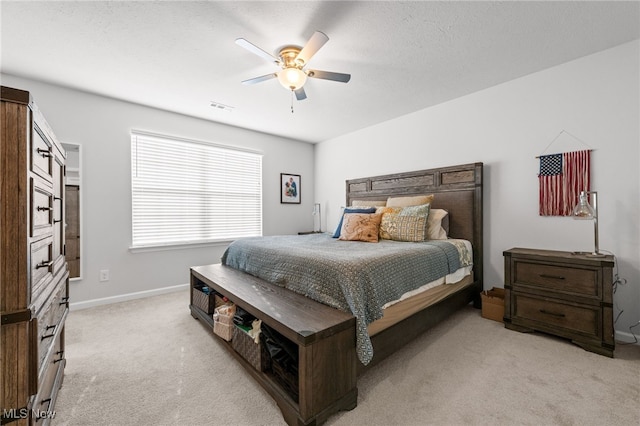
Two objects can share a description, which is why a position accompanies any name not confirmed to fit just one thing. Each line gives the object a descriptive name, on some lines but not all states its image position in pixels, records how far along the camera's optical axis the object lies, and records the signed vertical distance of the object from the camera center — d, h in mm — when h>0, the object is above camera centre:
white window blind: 3510 +287
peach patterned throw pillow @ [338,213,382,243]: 2906 -188
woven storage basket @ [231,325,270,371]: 1658 -900
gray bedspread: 1642 -429
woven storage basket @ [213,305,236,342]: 2010 -833
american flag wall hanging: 2426 +278
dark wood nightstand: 2016 -696
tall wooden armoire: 878 -168
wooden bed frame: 1349 -669
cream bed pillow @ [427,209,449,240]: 3062 -177
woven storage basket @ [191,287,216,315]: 2428 -827
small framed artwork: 4887 +413
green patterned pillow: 2842 -142
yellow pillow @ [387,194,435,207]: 3246 +125
